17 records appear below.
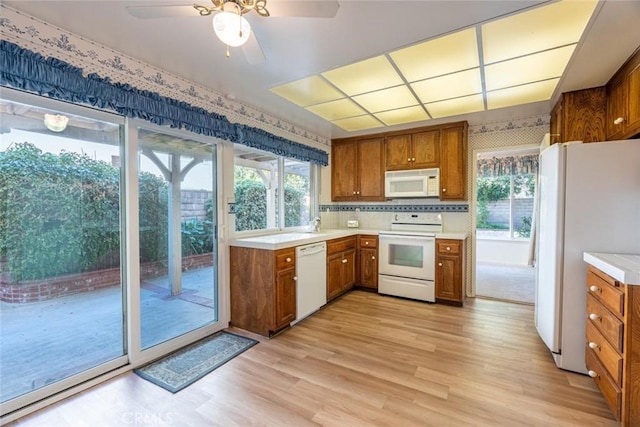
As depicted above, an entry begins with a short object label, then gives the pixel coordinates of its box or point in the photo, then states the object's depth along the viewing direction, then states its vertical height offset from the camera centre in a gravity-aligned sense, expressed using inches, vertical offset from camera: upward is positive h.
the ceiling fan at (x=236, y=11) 51.2 +37.1
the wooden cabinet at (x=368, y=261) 160.7 -31.5
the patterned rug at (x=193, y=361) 80.4 -49.1
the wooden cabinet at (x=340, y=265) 141.5 -31.4
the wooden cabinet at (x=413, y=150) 152.2 +31.9
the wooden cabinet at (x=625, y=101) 77.5 +32.0
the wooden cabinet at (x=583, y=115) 99.4 +33.5
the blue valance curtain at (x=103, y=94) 61.4 +30.6
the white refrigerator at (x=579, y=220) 77.9 -3.7
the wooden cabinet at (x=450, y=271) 138.9 -32.1
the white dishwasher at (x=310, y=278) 118.5 -31.9
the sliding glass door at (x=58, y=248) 68.5 -10.8
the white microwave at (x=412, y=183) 150.4 +13.4
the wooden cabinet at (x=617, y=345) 59.0 -31.6
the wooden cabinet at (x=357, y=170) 168.2 +23.5
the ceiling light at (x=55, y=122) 73.5 +22.8
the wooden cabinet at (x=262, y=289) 106.3 -32.1
